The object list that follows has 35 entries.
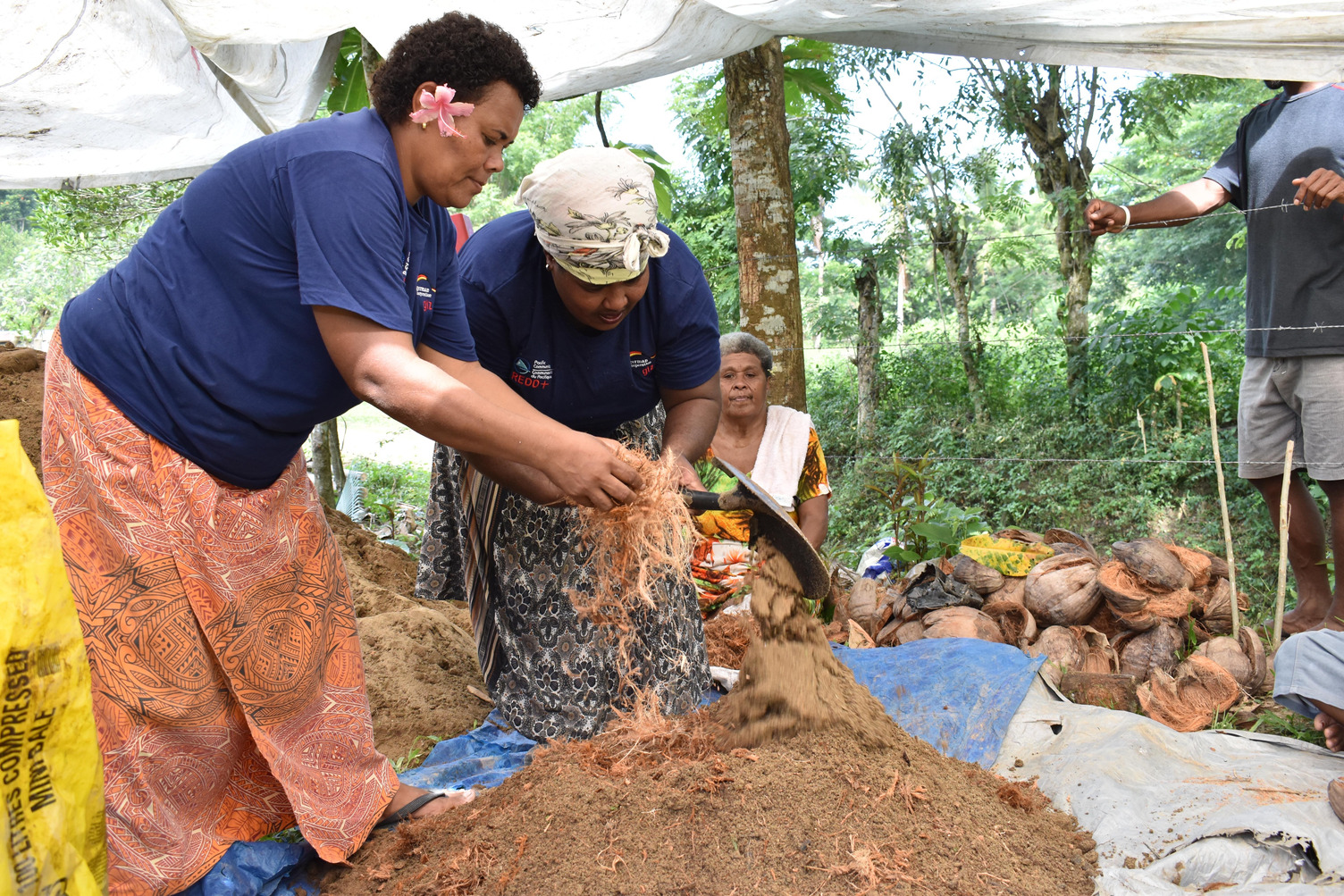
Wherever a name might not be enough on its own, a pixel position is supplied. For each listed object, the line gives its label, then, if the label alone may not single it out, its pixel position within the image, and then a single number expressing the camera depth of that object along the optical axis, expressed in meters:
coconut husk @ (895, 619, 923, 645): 3.28
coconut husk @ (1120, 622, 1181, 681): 2.99
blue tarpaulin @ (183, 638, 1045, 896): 2.41
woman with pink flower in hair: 1.51
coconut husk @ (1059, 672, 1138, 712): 2.83
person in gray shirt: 2.97
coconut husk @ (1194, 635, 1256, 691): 2.84
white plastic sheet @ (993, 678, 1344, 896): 1.80
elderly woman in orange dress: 3.56
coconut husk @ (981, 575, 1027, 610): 3.36
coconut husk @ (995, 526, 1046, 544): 3.71
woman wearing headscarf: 2.13
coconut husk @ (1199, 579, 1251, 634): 3.18
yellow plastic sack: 1.05
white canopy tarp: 2.75
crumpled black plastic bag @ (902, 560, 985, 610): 3.37
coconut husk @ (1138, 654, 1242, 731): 2.70
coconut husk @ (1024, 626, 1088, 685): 3.02
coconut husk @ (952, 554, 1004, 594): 3.46
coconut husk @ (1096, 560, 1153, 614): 3.10
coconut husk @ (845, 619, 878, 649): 3.31
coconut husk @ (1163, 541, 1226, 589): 3.26
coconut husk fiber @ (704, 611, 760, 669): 3.16
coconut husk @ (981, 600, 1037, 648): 3.20
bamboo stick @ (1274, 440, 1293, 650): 2.78
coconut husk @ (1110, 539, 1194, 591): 3.15
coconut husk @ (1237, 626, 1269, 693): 2.84
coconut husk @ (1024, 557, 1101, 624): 3.20
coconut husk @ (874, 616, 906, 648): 3.37
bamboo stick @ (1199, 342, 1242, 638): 2.96
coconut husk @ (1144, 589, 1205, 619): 3.08
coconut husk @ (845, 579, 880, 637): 3.48
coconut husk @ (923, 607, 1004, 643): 3.16
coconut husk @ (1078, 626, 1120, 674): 3.01
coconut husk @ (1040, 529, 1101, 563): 3.59
